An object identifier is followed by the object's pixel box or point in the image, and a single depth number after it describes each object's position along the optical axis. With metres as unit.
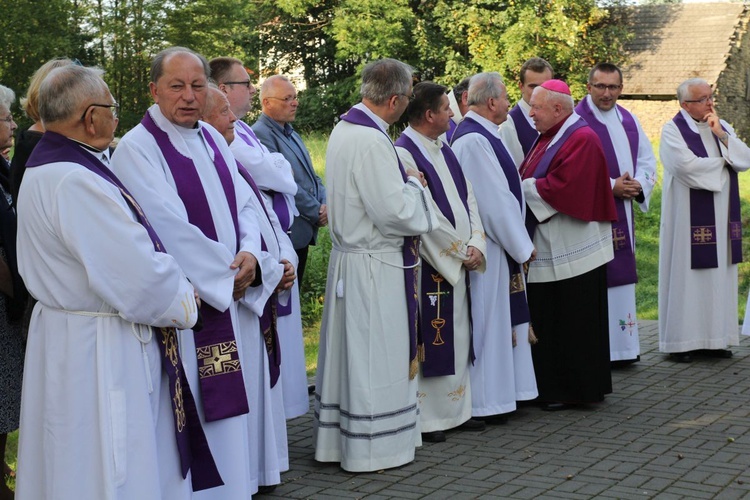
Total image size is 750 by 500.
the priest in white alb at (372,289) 5.75
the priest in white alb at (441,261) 6.31
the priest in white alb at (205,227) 4.43
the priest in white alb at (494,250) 6.79
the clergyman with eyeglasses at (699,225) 8.65
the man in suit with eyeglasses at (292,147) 7.07
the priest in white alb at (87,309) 3.78
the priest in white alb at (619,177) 8.35
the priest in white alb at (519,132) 7.87
